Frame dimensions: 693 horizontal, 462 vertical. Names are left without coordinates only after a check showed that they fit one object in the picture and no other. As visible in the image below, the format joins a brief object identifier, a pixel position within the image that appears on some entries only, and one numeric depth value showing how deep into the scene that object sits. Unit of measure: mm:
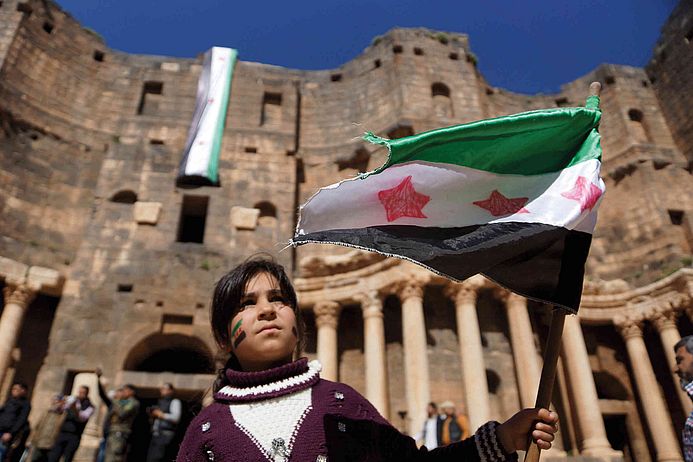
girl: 2355
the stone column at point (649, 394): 15625
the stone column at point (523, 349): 14000
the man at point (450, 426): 10016
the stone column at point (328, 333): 15106
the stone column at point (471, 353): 12992
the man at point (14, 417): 8938
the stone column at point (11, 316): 13915
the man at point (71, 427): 9195
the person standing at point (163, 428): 8977
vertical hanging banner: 18172
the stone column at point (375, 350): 13750
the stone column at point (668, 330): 16730
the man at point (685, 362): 4893
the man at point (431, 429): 10562
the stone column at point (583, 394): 13797
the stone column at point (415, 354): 13148
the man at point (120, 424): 9195
